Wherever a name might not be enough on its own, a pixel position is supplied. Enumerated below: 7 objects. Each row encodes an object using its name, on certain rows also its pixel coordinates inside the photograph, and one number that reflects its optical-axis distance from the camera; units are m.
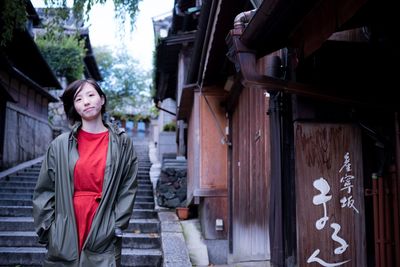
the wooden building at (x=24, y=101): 14.02
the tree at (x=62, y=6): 6.14
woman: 2.95
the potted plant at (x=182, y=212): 8.51
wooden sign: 3.29
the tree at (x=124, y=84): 38.59
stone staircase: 6.27
